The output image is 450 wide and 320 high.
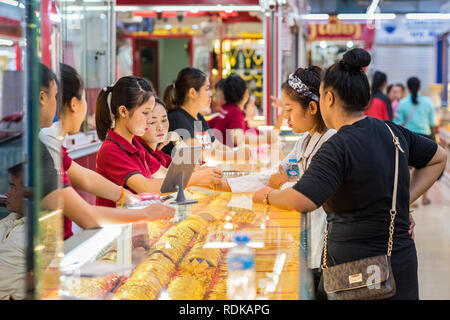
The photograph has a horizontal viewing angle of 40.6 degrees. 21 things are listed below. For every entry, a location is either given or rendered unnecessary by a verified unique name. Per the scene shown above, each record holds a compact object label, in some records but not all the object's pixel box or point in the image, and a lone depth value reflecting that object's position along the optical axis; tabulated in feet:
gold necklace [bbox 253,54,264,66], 37.11
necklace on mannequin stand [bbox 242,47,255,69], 37.52
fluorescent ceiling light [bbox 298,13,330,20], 48.64
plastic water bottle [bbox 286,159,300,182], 9.96
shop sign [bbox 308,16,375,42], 49.96
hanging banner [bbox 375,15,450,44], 64.49
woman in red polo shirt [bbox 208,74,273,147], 20.45
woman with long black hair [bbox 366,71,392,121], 28.25
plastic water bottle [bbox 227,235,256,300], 5.97
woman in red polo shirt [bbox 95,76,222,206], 10.01
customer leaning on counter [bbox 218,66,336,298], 9.27
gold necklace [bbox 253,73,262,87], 37.04
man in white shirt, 6.61
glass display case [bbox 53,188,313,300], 6.02
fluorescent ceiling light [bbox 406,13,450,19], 40.71
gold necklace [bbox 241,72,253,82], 37.14
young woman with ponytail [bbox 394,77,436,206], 30.50
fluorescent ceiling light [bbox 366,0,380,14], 37.56
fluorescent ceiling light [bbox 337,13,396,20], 44.88
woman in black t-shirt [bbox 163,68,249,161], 14.79
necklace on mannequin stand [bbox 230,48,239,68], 38.04
